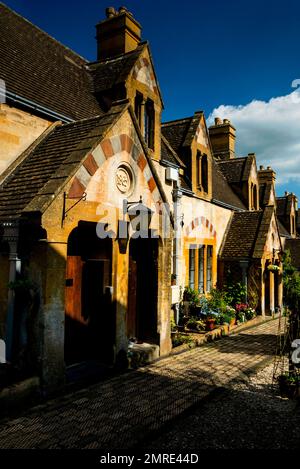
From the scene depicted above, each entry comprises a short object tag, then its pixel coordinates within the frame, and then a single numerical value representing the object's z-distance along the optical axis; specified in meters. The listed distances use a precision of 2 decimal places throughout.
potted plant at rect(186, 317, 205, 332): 11.81
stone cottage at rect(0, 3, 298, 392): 5.95
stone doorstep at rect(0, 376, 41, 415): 5.23
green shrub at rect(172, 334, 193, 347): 9.87
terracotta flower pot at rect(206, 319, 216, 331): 11.91
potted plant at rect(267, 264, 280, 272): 13.81
